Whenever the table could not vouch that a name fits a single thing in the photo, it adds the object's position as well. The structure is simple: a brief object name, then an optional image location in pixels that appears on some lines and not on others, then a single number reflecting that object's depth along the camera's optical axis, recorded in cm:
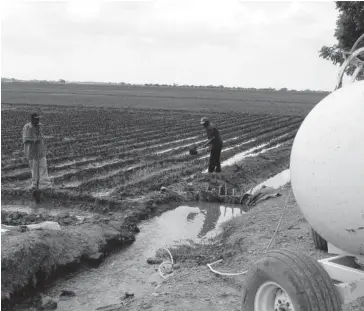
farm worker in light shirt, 980
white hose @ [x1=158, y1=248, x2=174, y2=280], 630
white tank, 348
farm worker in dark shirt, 1238
